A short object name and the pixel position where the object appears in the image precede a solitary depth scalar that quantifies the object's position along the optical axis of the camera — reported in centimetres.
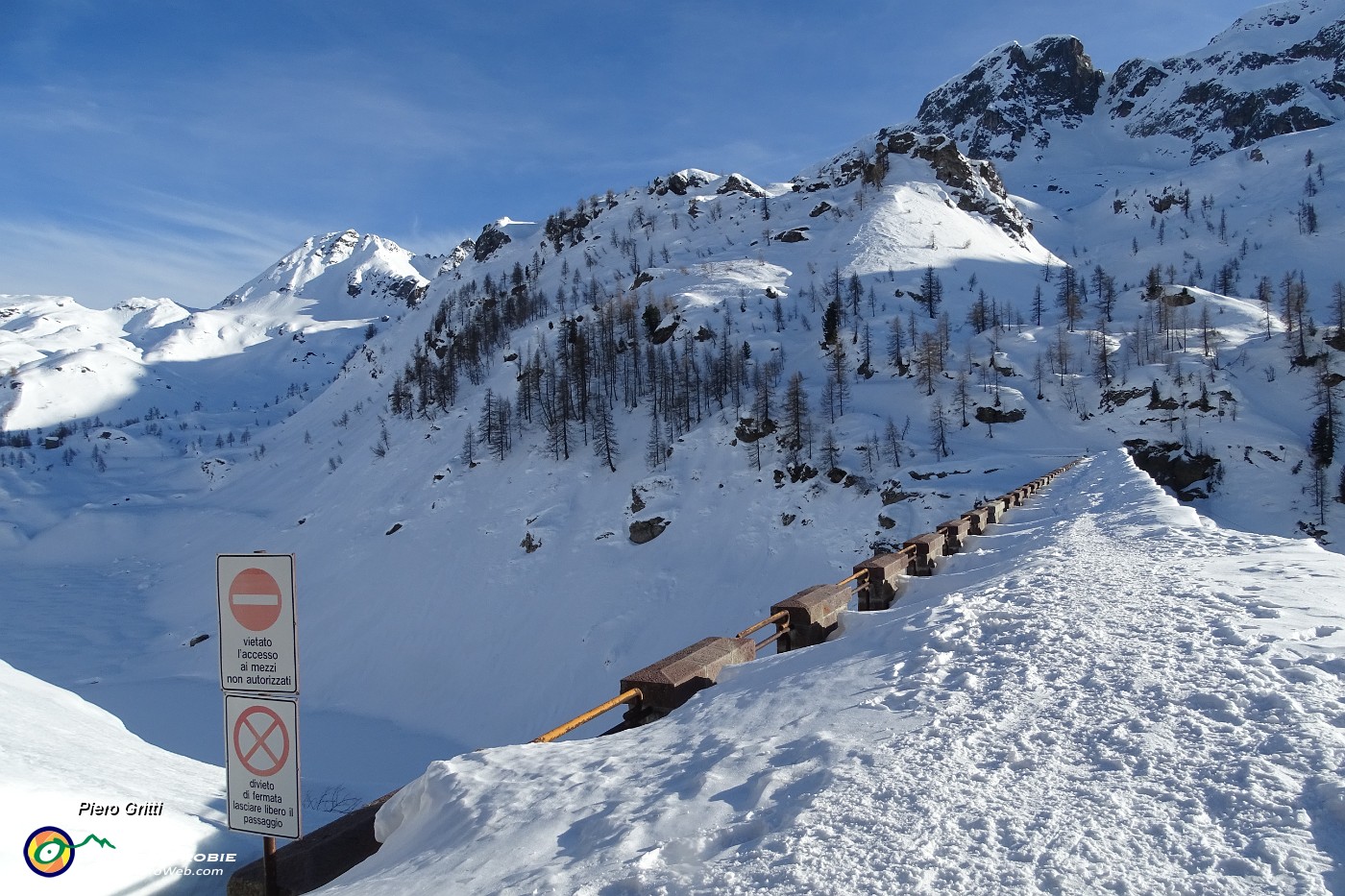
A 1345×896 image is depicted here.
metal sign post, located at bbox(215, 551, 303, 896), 415
